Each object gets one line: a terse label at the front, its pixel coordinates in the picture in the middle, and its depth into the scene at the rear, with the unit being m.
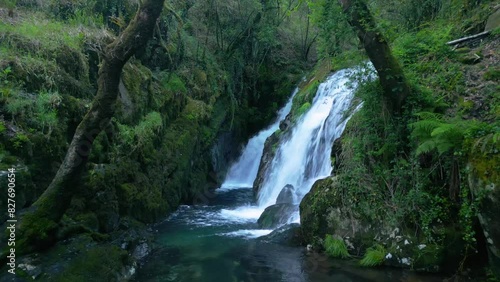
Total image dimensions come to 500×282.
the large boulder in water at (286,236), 8.48
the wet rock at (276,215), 10.02
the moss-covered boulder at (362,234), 6.63
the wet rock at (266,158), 14.77
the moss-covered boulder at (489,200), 5.39
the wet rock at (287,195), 11.53
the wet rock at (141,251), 7.60
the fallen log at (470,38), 8.71
